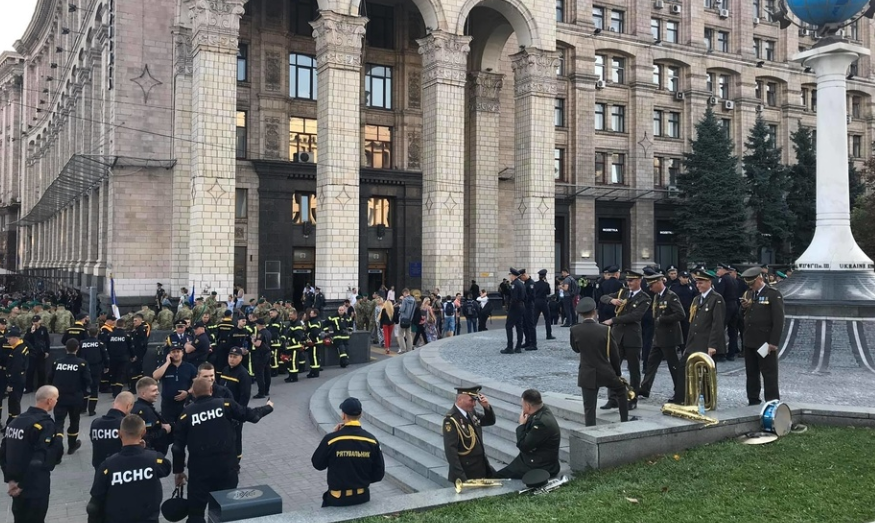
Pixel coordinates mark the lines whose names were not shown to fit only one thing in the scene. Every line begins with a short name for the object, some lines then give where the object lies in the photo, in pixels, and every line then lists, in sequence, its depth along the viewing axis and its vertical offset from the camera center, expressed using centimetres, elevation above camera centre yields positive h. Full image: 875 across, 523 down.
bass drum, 807 -182
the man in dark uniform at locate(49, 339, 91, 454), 1029 -181
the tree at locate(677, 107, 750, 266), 3894 +384
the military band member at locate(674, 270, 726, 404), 912 -81
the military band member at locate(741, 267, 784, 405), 892 -93
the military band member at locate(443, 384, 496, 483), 688 -176
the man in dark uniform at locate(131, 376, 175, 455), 734 -164
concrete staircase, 892 -247
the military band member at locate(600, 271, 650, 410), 933 -83
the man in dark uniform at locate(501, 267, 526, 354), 1519 -98
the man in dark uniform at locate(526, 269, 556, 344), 1695 -65
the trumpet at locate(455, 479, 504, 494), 689 -224
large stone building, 2727 +684
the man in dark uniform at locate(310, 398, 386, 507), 622 -180
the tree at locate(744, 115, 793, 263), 4131 +492
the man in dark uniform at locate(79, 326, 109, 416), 1267 -170
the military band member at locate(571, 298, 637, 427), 826 -122
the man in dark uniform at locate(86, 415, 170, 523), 544 -176
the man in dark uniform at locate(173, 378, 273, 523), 673 -179
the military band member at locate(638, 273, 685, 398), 928 -92
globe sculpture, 1544 +599
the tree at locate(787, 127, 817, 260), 4306 +501
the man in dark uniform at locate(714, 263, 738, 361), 1408 -56
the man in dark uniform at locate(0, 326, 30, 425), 1146 -168
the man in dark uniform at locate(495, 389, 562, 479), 689 -177
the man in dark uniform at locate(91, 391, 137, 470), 702 -167
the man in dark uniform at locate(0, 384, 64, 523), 654 -190
